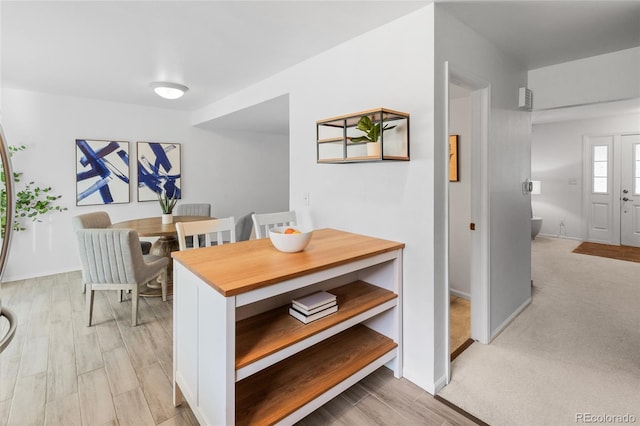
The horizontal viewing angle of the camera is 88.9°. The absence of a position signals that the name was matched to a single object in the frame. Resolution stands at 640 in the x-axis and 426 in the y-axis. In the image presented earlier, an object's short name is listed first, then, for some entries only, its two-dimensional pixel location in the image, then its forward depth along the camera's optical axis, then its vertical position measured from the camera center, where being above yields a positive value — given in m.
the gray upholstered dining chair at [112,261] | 2.79 -0.48
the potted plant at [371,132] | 2.10 +0.47
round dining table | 3.36 -0.28
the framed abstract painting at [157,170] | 5.00 +0.58
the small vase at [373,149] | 2.09 +0.36
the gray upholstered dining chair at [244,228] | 3.85 -0.27
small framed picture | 3.66 +0.53
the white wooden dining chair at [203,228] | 2.20 -0.16
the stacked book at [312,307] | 1.79 -0.57
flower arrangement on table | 3.77 -0.08
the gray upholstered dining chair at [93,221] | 3.20 -0.15
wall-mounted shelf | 2.04 +0.47
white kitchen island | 1.45 -0.65
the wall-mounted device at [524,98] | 3.00 +0.98
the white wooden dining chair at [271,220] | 2.63 -0.12
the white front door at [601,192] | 6.09 +0.20
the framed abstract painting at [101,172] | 4.54 +0.50
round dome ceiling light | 3.54 +1.30
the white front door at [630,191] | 5.84 +0.21
